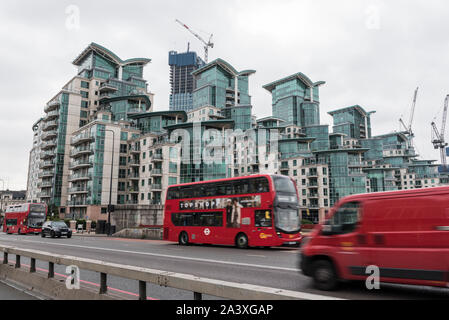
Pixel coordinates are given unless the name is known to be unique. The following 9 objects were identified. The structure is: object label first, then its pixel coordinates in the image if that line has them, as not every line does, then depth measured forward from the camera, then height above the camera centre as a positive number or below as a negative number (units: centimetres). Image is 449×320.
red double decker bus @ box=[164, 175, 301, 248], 1728 -18
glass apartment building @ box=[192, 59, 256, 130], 10825 +4030
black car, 3114 -195
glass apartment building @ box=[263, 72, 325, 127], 12038 +4051
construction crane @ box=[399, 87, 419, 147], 15638 +3909
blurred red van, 636 -64
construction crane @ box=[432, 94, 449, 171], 12769 +2565
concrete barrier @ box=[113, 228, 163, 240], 2917 -223
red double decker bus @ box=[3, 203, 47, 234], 3959 -110
